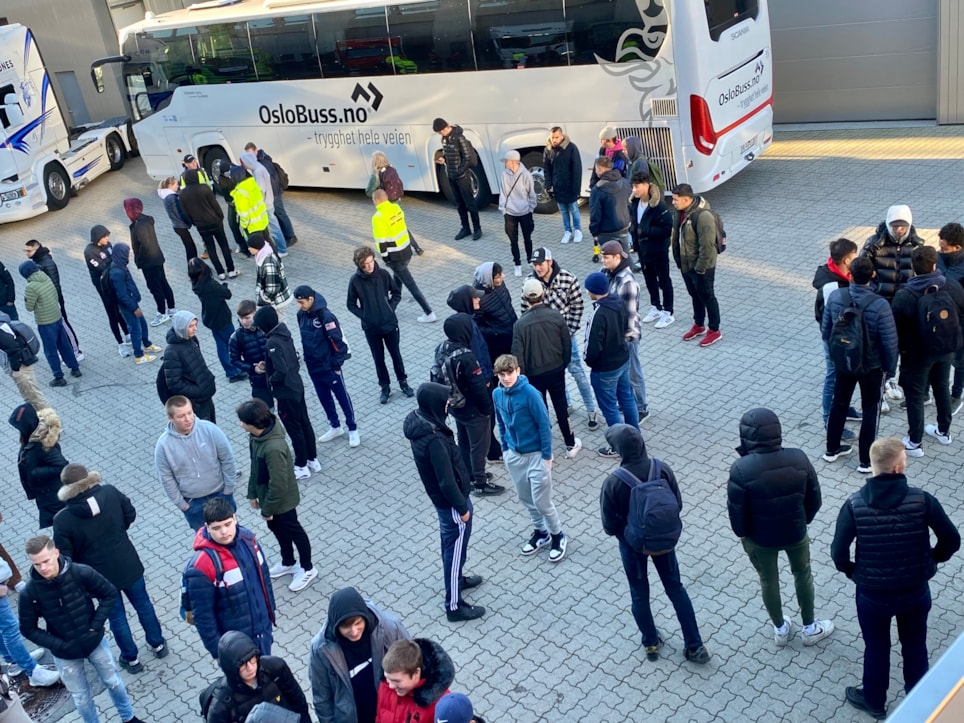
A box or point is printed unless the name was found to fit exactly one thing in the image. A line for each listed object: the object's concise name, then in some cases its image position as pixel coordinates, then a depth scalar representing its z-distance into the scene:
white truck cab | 18.81
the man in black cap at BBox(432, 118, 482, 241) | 13.80
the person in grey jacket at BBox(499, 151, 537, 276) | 12.61
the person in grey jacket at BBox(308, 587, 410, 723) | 5.10
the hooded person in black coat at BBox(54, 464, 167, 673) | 6.75
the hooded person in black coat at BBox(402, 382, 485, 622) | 6.63
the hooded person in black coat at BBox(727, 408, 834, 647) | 5.80
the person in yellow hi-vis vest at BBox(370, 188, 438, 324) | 11.59
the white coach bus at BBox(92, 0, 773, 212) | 13.23
